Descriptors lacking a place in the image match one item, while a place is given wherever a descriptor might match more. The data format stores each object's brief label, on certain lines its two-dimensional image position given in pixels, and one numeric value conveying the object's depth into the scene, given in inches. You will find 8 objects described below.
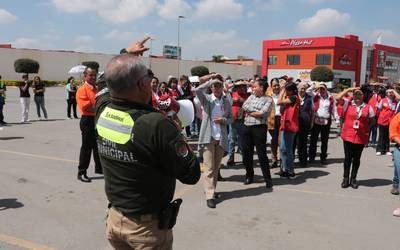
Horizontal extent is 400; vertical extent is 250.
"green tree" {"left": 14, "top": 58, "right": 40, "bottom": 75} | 2028.8
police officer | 87.6
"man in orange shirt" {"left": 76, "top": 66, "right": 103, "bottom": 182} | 272.5
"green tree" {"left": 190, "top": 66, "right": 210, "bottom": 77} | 2435.8
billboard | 4815.7
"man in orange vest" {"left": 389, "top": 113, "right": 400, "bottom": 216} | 225.5
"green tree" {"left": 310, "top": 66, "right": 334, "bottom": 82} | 2090.3
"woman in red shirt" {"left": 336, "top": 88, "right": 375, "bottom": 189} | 277.9
